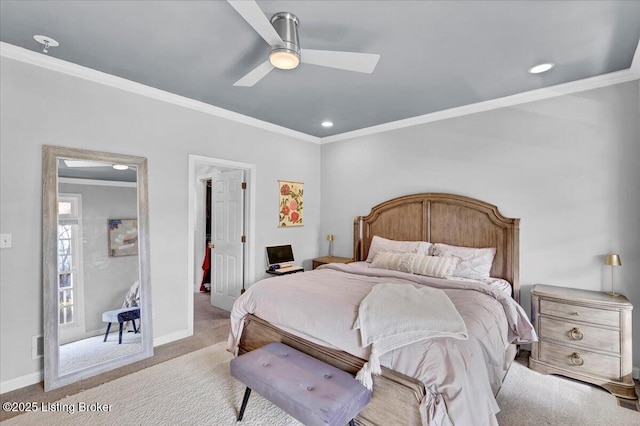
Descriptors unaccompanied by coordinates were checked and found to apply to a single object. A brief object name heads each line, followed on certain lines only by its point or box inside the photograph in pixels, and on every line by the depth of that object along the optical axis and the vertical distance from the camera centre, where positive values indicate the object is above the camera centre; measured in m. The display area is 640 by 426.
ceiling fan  1.85 +1.02
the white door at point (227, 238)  4.32 -0.33
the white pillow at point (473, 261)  3.17 -0.50
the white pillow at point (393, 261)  3.37 -0.54
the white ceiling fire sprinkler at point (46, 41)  2.22 +1.32
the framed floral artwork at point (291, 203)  4.61 +0.19
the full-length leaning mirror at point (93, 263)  2.56 -0.44
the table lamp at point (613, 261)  2.60 -0.41
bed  1.62 -0.77
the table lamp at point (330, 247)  5.07 -0.54
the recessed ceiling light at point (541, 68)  2.60 +1.28
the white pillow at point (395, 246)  3.71 -0.41
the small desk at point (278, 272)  4.20 -0.80
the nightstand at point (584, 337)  2.40 -1.04
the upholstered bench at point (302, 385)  1.62 -1.01
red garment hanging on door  5.62 -0.94
